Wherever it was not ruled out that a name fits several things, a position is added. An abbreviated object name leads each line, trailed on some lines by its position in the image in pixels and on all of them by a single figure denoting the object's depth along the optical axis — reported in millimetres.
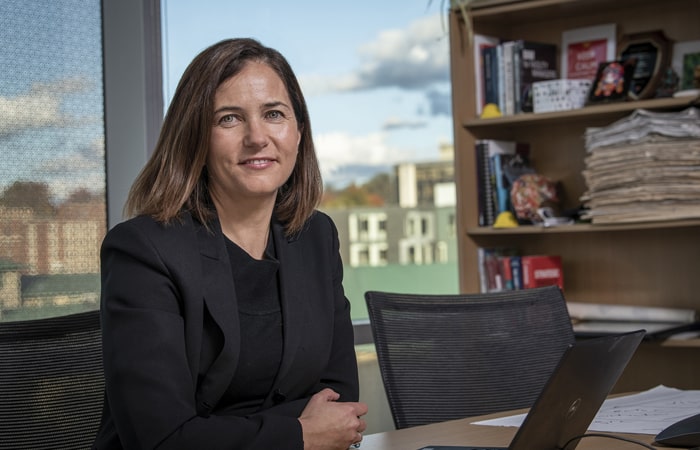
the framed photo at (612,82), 3150
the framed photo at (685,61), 3139
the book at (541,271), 3330
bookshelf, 3254
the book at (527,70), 3309
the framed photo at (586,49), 3354
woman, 1459
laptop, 1177
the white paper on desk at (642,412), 1619
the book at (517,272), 3346
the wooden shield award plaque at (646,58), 3131
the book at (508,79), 3334
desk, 1505
